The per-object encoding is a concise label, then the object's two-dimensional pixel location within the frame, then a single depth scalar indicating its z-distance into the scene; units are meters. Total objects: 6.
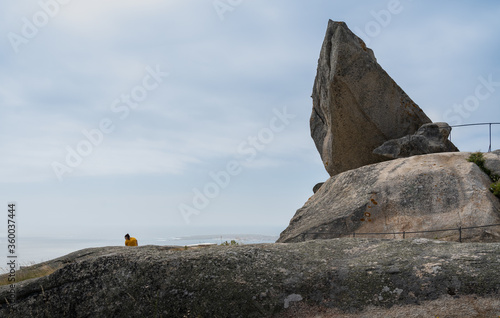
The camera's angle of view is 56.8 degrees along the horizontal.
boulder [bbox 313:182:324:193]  20.65
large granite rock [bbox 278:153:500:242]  12.88
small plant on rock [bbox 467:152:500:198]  13.94
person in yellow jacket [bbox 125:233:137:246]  16.33
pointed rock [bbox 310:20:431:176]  17.55
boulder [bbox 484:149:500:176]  14.50
